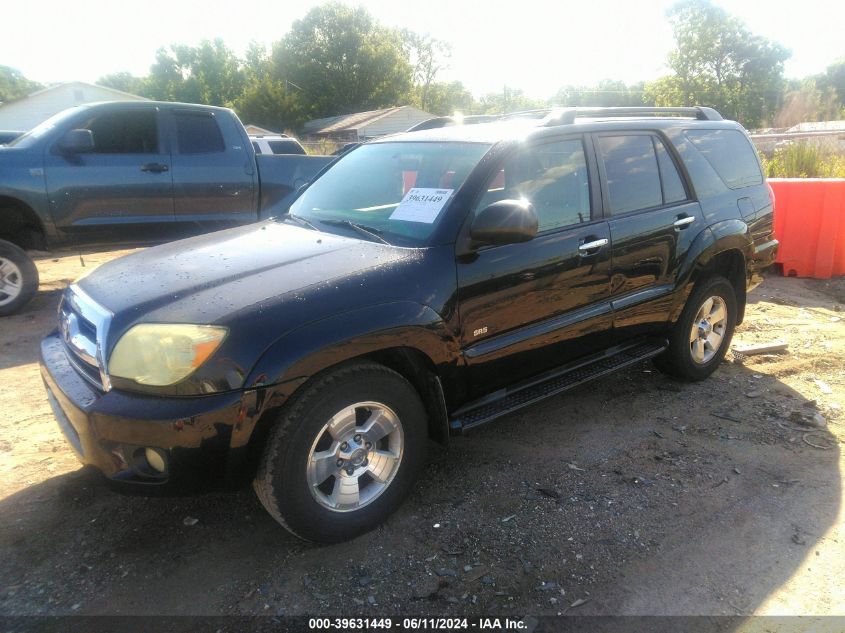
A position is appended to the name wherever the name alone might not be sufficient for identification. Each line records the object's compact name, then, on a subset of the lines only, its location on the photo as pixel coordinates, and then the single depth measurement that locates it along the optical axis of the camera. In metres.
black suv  2.35
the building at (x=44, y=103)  39.03
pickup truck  6.00
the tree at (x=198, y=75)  61.03
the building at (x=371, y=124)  40.19
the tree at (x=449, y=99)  63.25
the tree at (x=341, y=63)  54.50
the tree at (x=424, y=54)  67.06
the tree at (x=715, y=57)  43.06
